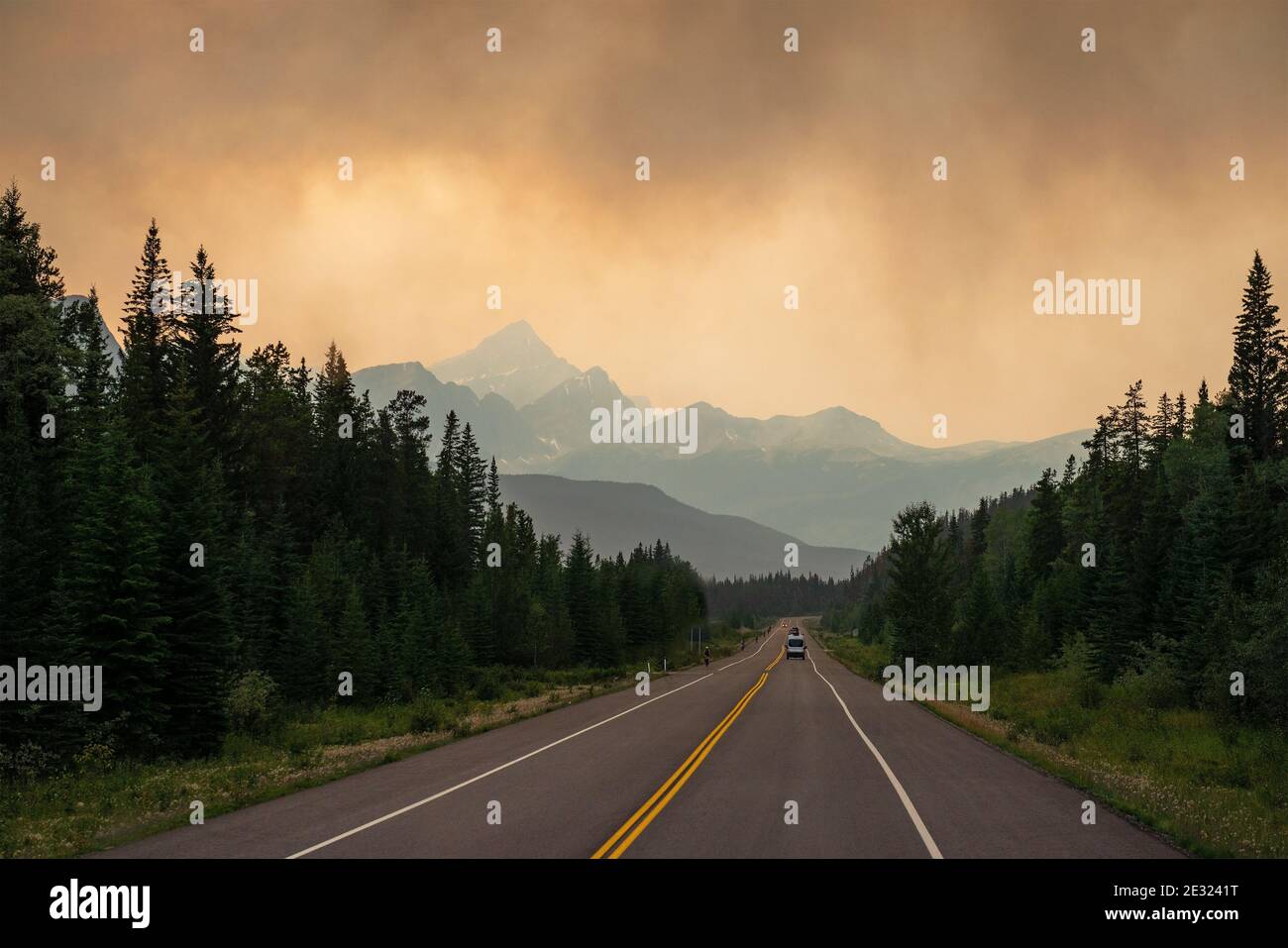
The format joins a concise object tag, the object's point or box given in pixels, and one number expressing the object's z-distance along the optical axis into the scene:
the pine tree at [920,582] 47.44
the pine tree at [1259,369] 57.47
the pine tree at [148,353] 42.62
